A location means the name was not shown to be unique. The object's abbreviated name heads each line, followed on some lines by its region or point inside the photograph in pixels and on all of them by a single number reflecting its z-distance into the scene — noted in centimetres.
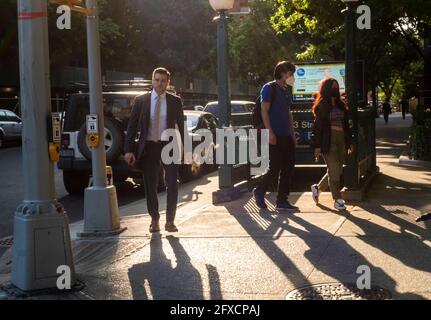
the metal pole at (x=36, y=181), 511
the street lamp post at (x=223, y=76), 928
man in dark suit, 713
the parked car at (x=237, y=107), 2325
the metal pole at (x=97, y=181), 725
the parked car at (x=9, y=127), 2688
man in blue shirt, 784
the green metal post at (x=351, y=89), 877
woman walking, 813
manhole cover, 473
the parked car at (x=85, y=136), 1088
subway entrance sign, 1252
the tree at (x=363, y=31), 1463
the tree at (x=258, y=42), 3838
